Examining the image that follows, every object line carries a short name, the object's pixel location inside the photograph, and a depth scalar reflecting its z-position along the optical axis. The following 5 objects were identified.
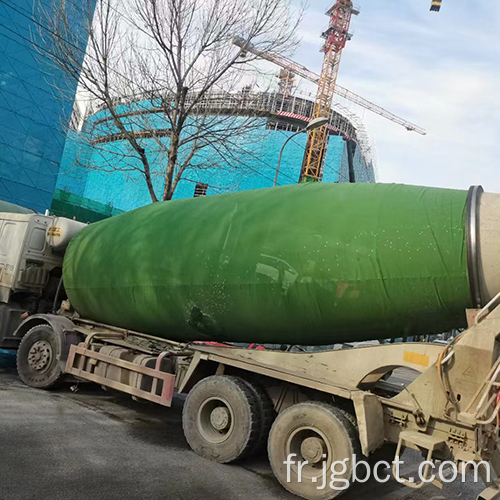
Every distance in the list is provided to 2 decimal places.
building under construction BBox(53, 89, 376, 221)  33.46
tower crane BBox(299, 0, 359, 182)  62.69
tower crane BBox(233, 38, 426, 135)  67.68
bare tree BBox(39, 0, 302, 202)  13.02
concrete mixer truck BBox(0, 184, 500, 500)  4.60
